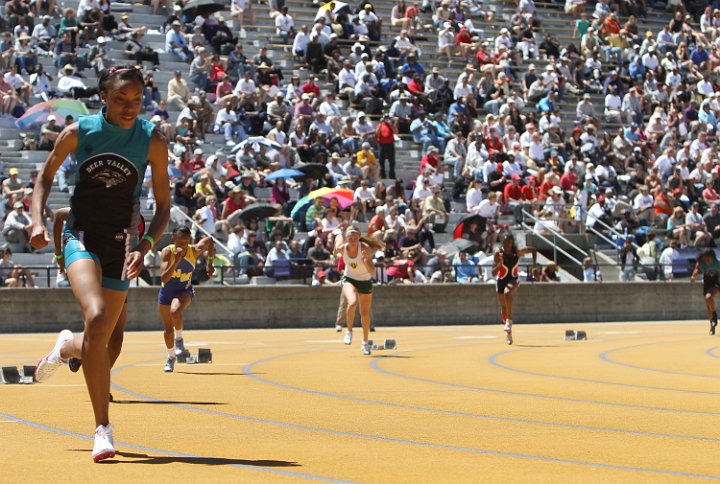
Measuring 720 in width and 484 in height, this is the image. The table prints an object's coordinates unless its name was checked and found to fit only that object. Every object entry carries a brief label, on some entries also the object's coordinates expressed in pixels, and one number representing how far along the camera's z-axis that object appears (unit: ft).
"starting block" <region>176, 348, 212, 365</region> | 61.87
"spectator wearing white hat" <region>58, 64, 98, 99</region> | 104.22
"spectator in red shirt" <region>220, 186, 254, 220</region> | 101.86
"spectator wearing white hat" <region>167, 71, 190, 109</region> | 110.42
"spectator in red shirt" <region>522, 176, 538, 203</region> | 117.91
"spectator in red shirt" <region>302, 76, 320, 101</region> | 119.44
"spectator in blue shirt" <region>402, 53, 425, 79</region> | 127.85
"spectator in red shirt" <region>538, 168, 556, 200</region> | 118.62
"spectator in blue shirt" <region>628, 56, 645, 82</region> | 145.93
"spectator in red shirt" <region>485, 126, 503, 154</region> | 121.19
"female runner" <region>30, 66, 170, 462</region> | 29.66
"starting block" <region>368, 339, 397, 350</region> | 74.43
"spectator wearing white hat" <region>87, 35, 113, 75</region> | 107.55
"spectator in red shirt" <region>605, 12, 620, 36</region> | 152.25
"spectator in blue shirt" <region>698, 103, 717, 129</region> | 141.28
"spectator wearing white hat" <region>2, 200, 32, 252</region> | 92.22
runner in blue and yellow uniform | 57.57
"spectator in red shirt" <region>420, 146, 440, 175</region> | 116.78
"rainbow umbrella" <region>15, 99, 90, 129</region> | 97.86
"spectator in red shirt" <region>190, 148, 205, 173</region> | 104.17
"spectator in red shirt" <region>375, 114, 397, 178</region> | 113.50
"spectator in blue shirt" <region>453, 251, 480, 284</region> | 108.99
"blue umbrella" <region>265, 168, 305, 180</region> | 104.58
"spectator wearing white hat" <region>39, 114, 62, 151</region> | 98.59
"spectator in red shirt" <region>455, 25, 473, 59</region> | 138.10
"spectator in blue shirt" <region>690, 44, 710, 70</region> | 151.53
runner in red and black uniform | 84.48
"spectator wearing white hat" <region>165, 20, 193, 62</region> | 116.78
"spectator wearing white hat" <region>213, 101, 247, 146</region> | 110.83
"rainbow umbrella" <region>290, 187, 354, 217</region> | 103.91
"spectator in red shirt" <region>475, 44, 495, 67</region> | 138.00
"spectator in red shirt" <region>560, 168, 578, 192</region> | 121.90
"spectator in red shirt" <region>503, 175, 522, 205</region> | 116.67
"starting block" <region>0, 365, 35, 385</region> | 49.19
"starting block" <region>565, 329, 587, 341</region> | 84.89
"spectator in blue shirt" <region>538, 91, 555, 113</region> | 133.49
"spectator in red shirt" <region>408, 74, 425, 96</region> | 127.03
